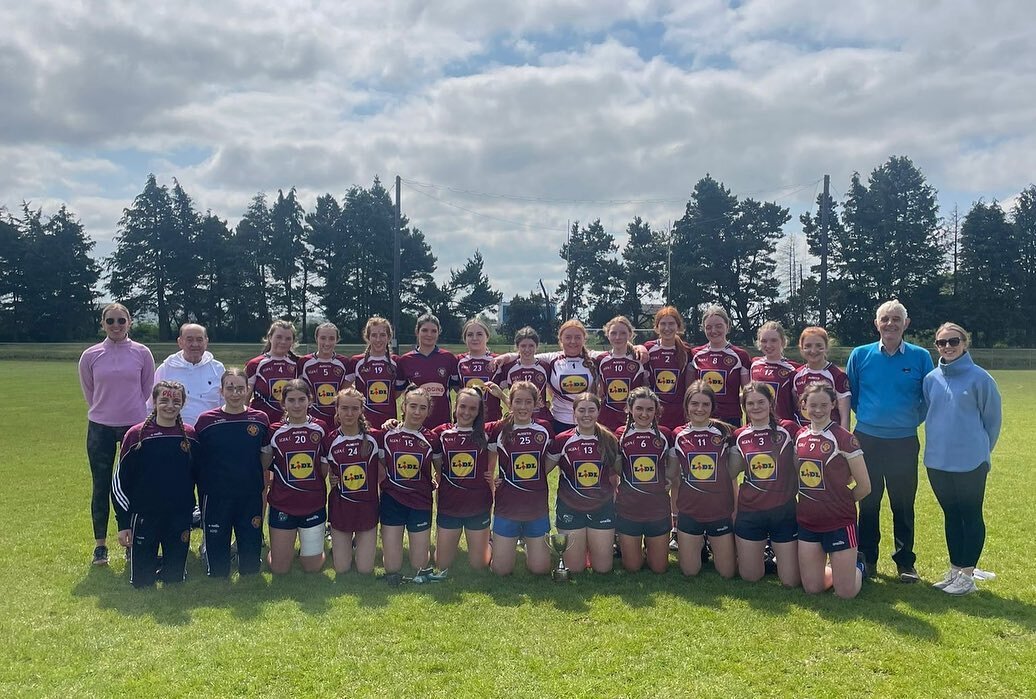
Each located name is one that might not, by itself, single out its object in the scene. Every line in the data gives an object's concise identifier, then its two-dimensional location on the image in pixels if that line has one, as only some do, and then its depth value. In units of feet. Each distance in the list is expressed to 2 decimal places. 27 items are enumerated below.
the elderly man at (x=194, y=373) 19.12
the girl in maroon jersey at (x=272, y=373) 20.08
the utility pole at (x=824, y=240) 86.53
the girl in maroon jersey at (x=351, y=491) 17.20
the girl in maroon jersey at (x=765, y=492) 16.07
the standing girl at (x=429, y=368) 21.02
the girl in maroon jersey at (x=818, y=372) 17.66
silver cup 16.38
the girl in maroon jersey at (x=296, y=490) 17.08
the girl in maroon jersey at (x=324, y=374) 20.34
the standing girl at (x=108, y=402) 18.43
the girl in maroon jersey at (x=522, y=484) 17.03
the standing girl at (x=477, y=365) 20.97
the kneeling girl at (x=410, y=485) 17.13
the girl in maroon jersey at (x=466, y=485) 17.34
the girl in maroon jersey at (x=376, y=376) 20.72
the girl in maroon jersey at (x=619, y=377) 20.30
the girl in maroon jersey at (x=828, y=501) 15.35
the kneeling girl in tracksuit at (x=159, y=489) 16.28
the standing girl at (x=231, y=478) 16.76
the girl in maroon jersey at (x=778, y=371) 18.75
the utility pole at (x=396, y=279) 86.80
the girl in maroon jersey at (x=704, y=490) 16.63
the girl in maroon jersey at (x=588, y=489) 17.03
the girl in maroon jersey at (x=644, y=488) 16.96
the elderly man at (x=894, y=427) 16.72
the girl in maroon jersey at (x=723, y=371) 19.51
